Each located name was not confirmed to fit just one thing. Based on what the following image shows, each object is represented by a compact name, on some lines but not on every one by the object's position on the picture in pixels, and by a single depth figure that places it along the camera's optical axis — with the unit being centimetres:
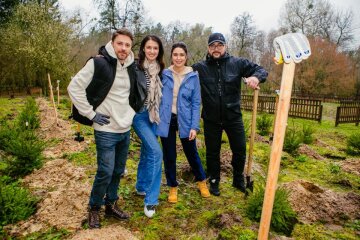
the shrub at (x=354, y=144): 727
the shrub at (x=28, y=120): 831
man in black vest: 264
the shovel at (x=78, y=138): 661
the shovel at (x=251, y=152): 343
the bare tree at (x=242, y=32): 3578
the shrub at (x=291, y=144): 655
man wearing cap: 361
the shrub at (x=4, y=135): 614
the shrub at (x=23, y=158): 462
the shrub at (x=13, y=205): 314
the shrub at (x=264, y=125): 915
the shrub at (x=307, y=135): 809
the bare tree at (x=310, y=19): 3597
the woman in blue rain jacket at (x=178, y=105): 329
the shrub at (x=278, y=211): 306
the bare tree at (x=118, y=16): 2467
